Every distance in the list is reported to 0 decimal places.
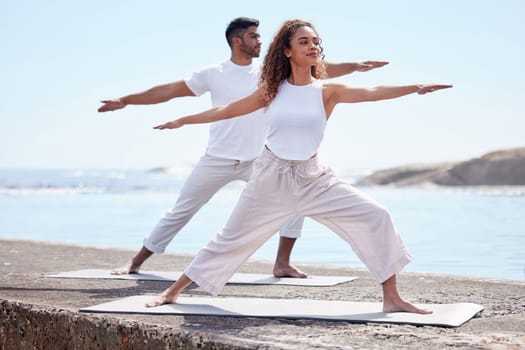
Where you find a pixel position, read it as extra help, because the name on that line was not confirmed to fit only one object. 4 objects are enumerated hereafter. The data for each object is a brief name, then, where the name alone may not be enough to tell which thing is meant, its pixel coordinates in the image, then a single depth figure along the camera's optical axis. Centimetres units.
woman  446
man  624
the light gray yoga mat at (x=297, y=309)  425
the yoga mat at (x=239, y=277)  589
